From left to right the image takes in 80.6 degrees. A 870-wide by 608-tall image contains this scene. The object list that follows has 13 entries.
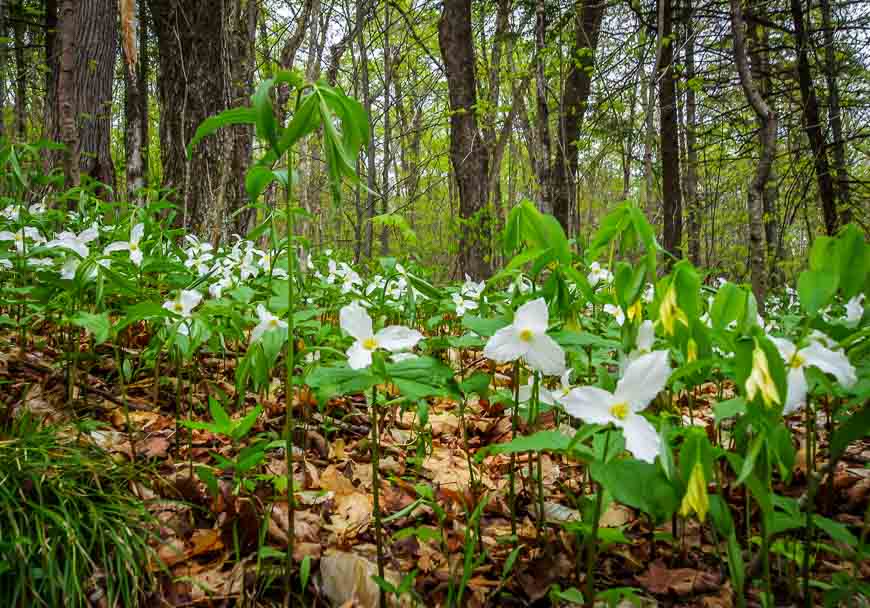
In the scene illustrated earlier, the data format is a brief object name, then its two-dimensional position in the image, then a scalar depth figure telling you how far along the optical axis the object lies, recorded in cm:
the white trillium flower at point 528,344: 98
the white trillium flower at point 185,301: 146
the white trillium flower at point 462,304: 238
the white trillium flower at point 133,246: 182
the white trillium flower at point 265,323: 128
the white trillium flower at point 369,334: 103
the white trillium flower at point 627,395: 83
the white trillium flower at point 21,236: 193
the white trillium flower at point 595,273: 209
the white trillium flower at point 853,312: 113
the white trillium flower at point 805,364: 81
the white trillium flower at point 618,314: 151
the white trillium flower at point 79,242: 174
